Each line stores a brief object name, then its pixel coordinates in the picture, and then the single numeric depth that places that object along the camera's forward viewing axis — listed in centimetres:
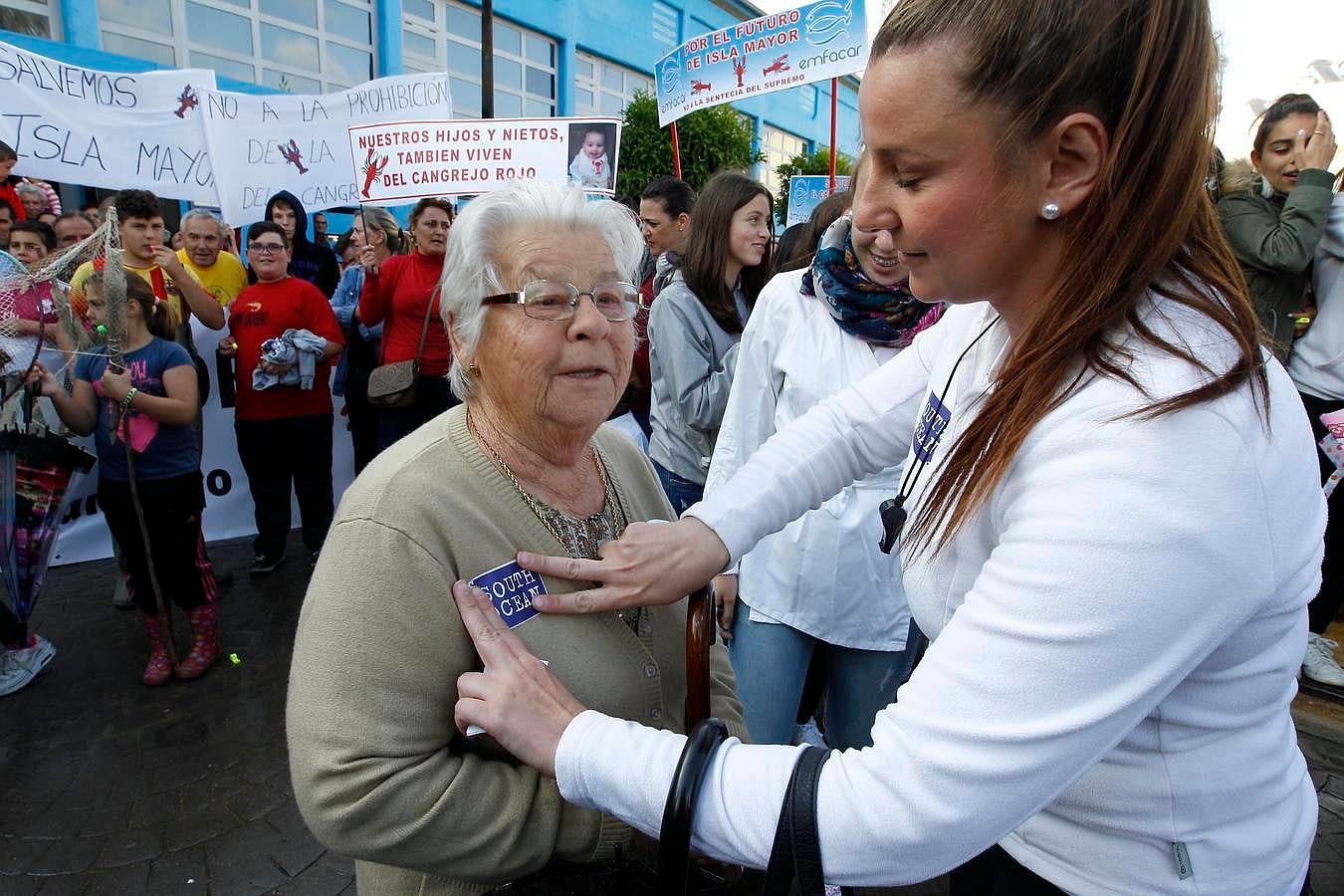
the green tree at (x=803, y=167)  2822
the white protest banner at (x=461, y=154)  596
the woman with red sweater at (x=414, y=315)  519
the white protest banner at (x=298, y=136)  661
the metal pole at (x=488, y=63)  1141
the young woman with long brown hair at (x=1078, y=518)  80
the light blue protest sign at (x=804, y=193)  1044
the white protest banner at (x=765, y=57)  648
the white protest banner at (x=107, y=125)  570
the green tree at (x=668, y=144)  1931
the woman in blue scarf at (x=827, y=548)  230
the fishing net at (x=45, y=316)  325
